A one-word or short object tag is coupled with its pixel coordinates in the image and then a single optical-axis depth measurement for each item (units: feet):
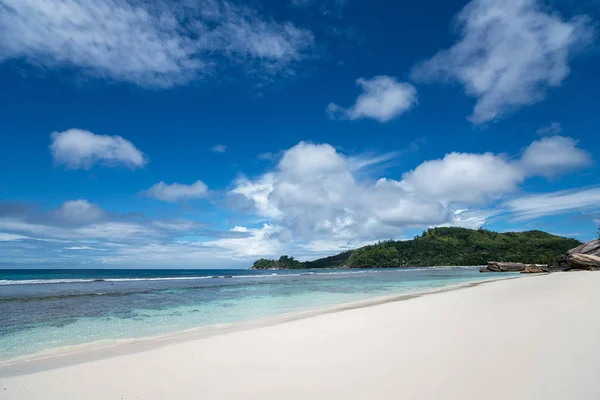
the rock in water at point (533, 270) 155.94
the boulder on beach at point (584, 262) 131.94
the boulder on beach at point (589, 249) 144.81
